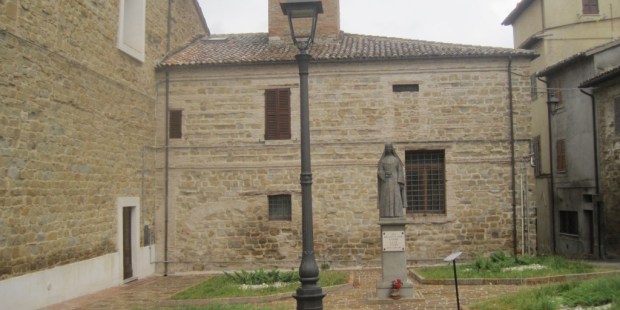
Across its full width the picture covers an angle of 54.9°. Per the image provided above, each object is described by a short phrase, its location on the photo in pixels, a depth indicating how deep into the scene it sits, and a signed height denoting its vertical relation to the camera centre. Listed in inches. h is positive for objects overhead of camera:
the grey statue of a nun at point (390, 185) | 452.4 +1.2
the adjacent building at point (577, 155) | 789.9 +41.9
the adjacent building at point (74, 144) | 424.2 +40.0
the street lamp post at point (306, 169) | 262.1 +8.9
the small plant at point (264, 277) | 505.4 -75.7
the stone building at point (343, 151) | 655.1 +41.0
